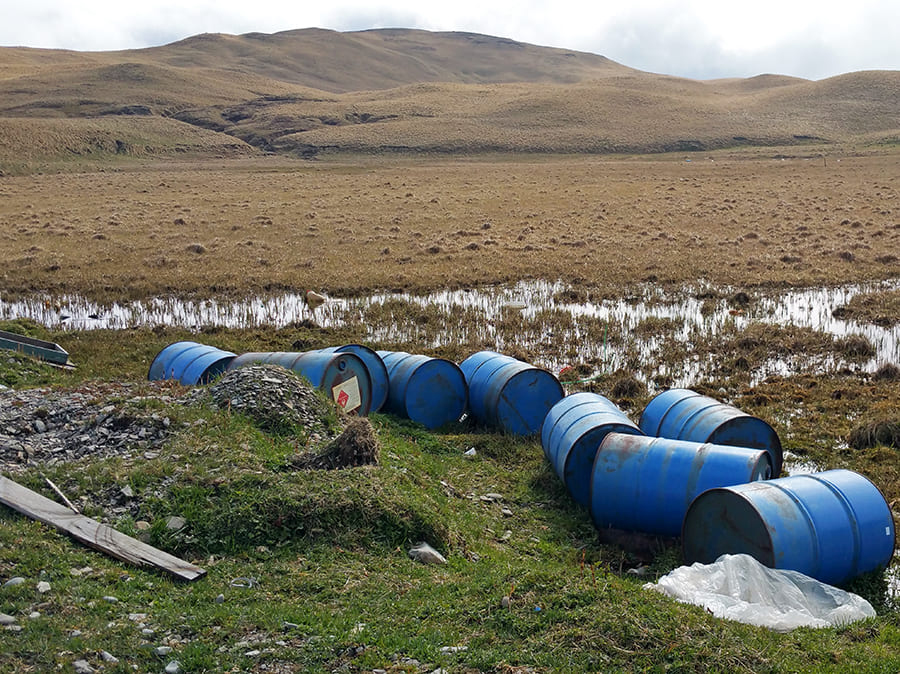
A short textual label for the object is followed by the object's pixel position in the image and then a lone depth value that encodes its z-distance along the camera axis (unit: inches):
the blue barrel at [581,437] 324.2
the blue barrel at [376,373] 432.3
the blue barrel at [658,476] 280.8
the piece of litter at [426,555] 256.4
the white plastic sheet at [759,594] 213.2
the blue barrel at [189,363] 438.0
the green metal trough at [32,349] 503.8
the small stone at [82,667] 182.7
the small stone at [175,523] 259.3
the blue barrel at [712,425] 320.5
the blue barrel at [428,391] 425.1
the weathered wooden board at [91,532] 237.3
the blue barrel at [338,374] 410.0
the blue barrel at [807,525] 239.1
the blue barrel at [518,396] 406.9
